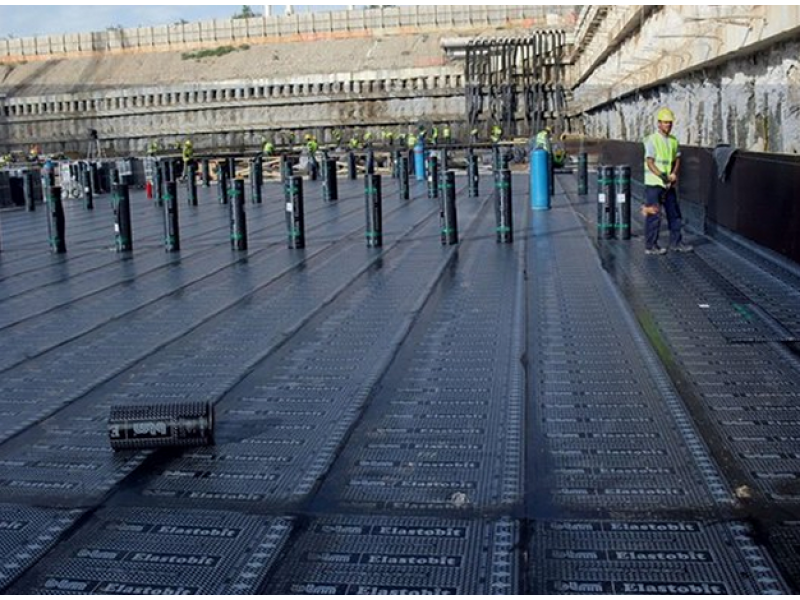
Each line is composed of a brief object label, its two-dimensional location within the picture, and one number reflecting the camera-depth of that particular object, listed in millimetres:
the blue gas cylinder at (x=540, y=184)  21891
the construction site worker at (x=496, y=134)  55219
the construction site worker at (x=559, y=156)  36784
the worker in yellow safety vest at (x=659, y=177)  13766
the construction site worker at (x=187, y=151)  40656
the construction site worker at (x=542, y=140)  26075
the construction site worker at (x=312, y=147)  42625
